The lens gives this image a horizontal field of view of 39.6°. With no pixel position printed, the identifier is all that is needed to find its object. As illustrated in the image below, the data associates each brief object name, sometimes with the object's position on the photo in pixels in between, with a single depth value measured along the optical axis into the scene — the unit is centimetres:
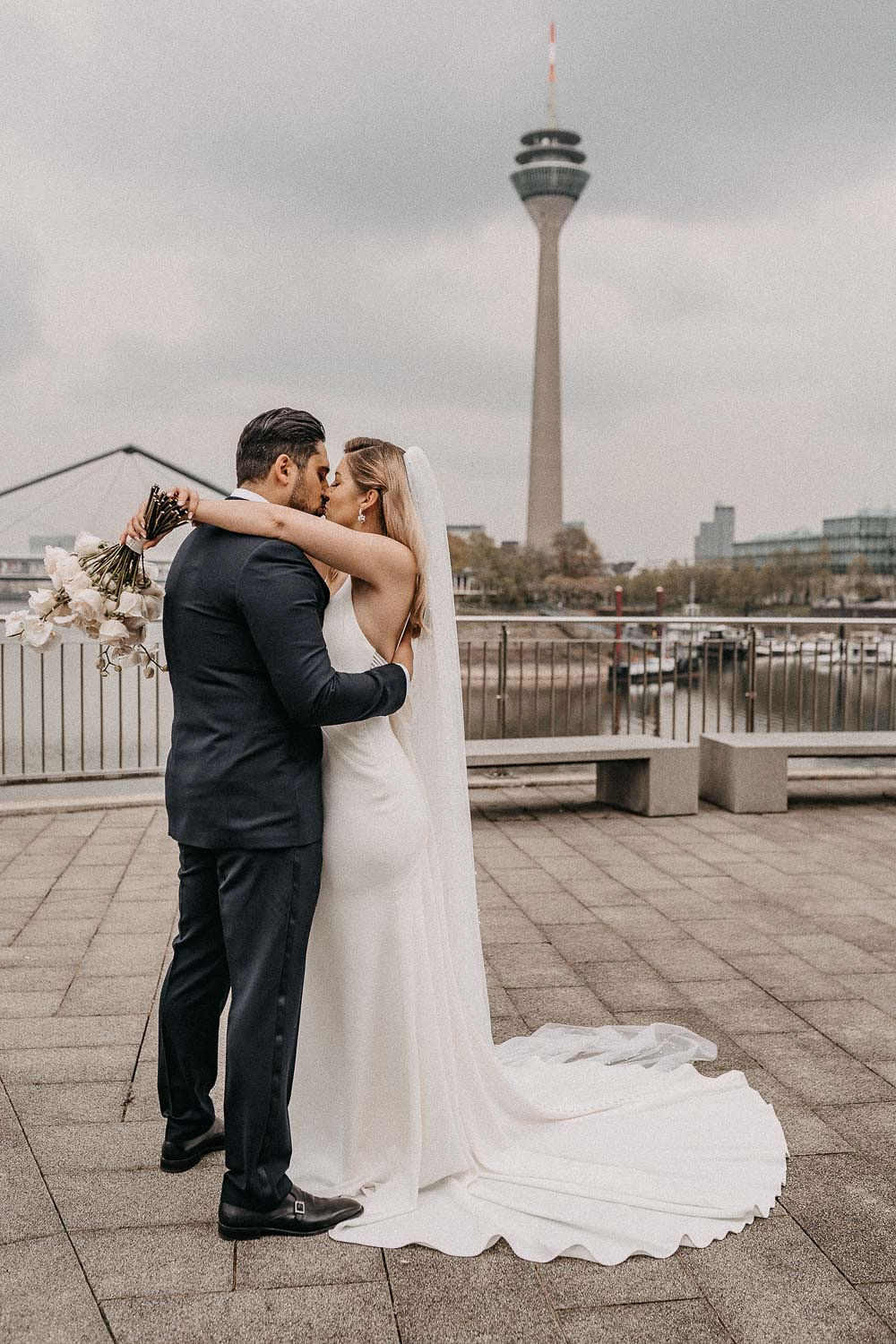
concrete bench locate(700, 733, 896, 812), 874
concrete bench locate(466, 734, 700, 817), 838
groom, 281
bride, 294
